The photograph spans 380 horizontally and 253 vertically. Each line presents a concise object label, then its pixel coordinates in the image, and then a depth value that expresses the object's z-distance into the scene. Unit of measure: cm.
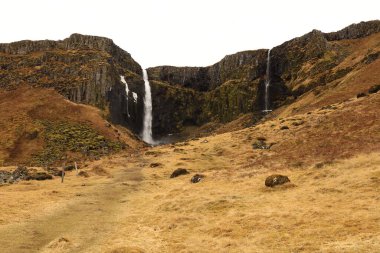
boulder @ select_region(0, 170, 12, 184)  4931
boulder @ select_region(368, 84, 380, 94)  6834
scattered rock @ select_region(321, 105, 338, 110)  6763
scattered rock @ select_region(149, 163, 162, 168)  5688
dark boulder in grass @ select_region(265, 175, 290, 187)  3198
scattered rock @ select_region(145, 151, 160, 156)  6981
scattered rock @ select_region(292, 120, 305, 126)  6520
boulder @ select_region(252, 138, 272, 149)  5948
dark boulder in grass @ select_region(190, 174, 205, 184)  4159
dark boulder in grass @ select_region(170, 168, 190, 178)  4812
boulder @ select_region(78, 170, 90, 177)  5259
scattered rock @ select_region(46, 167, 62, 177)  5470
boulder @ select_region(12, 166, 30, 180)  5094
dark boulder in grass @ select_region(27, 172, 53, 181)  5009
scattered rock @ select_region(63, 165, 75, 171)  5941
